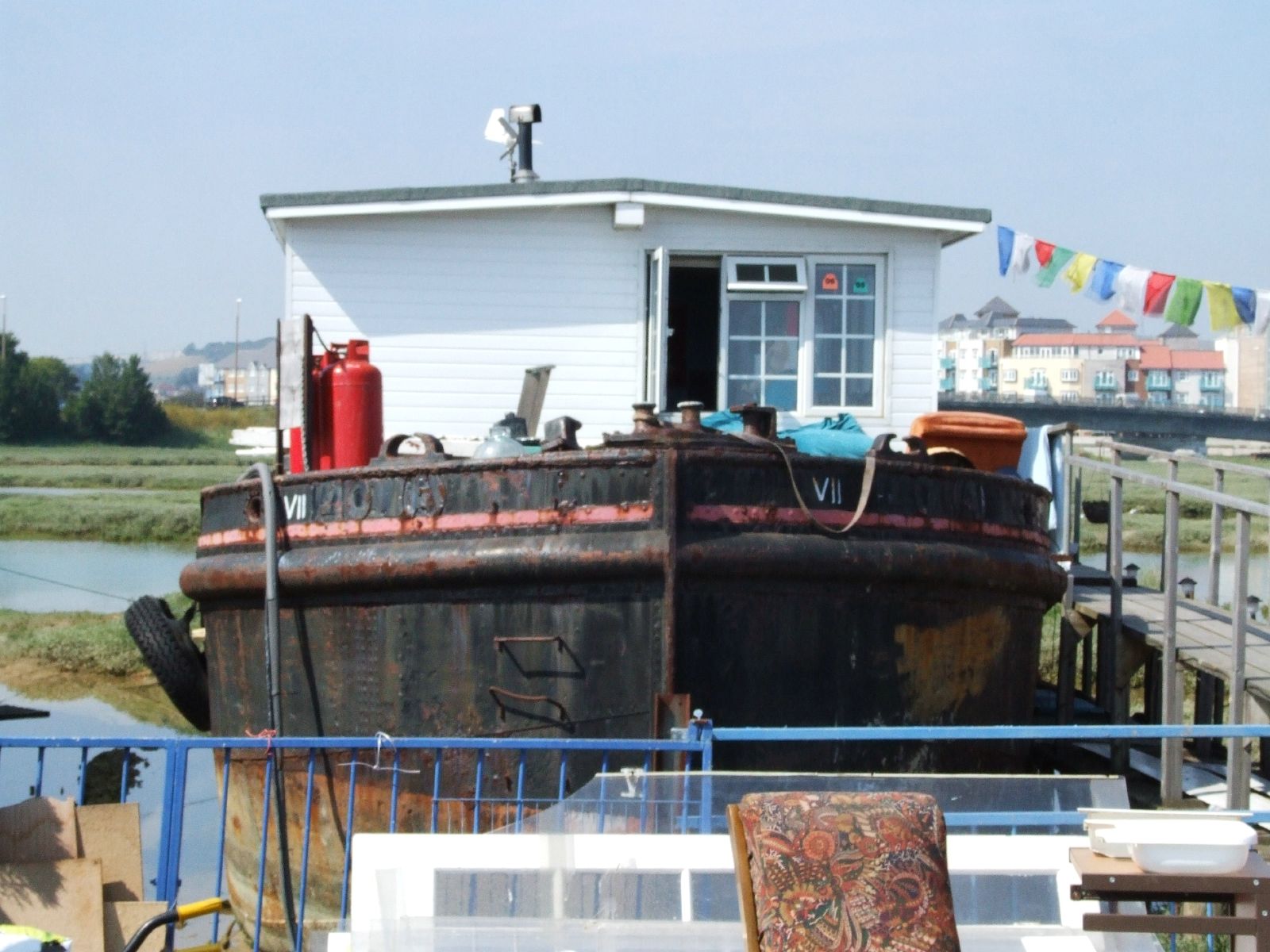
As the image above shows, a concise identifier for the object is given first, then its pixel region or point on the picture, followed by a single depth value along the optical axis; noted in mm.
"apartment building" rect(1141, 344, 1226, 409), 157250
